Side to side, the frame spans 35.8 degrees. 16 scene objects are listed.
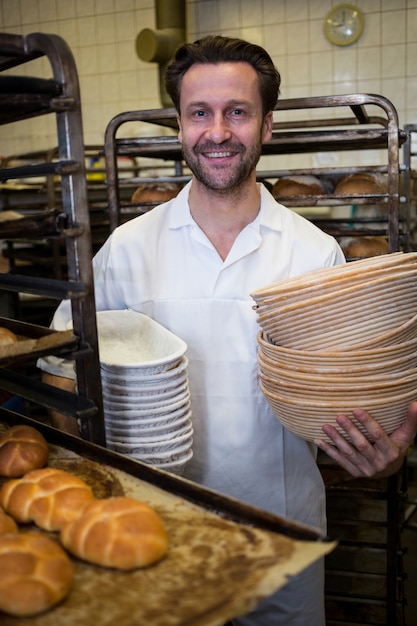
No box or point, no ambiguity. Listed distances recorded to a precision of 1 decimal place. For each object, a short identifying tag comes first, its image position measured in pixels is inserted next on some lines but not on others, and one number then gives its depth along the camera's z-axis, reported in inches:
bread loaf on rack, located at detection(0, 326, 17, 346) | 50.0
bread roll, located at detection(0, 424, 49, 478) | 44.3
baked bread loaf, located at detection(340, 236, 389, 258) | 117.6
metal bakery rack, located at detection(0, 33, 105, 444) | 41.4
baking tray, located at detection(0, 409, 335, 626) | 29.8
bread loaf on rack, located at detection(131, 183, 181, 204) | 124.4
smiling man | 66.8
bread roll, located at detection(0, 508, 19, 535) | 37.5
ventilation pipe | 187.3
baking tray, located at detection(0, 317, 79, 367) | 39.9
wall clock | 190.7
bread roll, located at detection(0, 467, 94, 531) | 38.6
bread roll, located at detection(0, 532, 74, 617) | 30.8
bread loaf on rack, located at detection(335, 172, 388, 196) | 119.8
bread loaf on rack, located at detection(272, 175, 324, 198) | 123.6
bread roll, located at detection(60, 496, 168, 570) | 33.9
